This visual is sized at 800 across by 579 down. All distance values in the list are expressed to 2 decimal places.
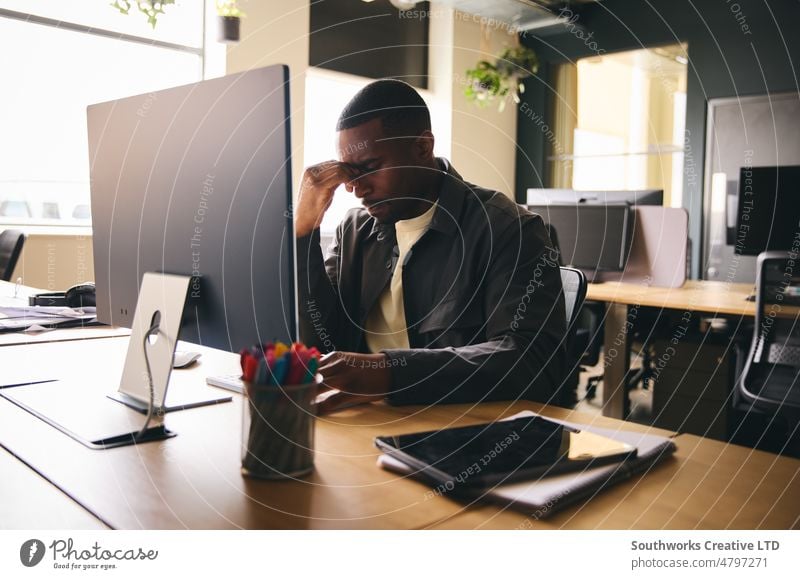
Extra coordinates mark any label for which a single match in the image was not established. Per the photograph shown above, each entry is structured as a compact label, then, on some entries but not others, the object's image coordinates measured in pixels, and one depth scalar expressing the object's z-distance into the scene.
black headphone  2.07
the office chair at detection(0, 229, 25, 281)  3.23
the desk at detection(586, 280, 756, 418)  3.06
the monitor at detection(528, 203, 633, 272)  3.54
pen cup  0.78
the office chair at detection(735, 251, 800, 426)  2.38
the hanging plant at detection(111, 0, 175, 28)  3.41
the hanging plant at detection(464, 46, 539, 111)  5.43
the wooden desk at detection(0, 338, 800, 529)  0.72
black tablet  0.77
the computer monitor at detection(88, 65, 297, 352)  0.86
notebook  0.71
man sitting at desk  1.16
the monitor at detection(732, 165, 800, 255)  3.15
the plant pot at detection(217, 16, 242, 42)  4.03
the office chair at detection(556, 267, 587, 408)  1.61
